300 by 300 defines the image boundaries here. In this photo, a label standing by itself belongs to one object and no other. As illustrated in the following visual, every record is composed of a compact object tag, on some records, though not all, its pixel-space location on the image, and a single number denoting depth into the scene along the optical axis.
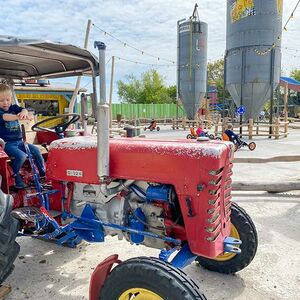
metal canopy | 2.53
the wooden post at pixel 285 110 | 16.26
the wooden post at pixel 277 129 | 15.47
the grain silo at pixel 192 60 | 20.72
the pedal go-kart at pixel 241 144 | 10.98
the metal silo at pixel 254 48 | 14.61
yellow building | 15.02
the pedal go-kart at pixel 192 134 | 13.94
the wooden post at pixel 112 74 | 12.52
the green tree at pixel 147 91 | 46.19
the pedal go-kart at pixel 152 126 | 20.16
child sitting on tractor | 2.98
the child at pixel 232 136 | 10.98
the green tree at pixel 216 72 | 47.96
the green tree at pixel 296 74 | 47.81
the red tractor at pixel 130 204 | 2.13
